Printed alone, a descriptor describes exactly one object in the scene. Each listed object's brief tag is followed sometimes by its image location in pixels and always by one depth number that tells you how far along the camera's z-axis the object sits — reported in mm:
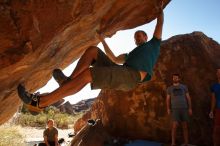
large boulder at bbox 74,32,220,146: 4965
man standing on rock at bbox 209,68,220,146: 4109
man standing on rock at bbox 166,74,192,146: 4262
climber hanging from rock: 2300
